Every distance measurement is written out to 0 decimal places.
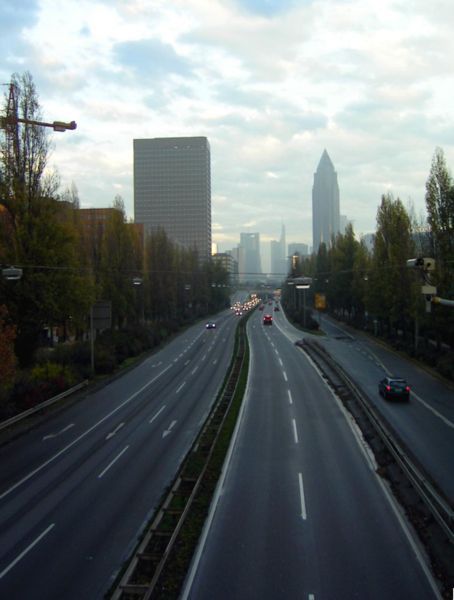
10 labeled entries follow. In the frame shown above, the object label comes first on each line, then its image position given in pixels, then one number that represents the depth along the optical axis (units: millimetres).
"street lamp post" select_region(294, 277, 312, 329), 54362
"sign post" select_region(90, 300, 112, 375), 40219
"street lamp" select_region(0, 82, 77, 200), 32719
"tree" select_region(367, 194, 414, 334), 53688
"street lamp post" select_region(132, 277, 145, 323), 66562
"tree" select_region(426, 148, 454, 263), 41031
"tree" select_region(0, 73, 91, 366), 31969
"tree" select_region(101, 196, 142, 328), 54066
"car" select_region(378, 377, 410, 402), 30266
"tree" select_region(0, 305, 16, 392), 21750
